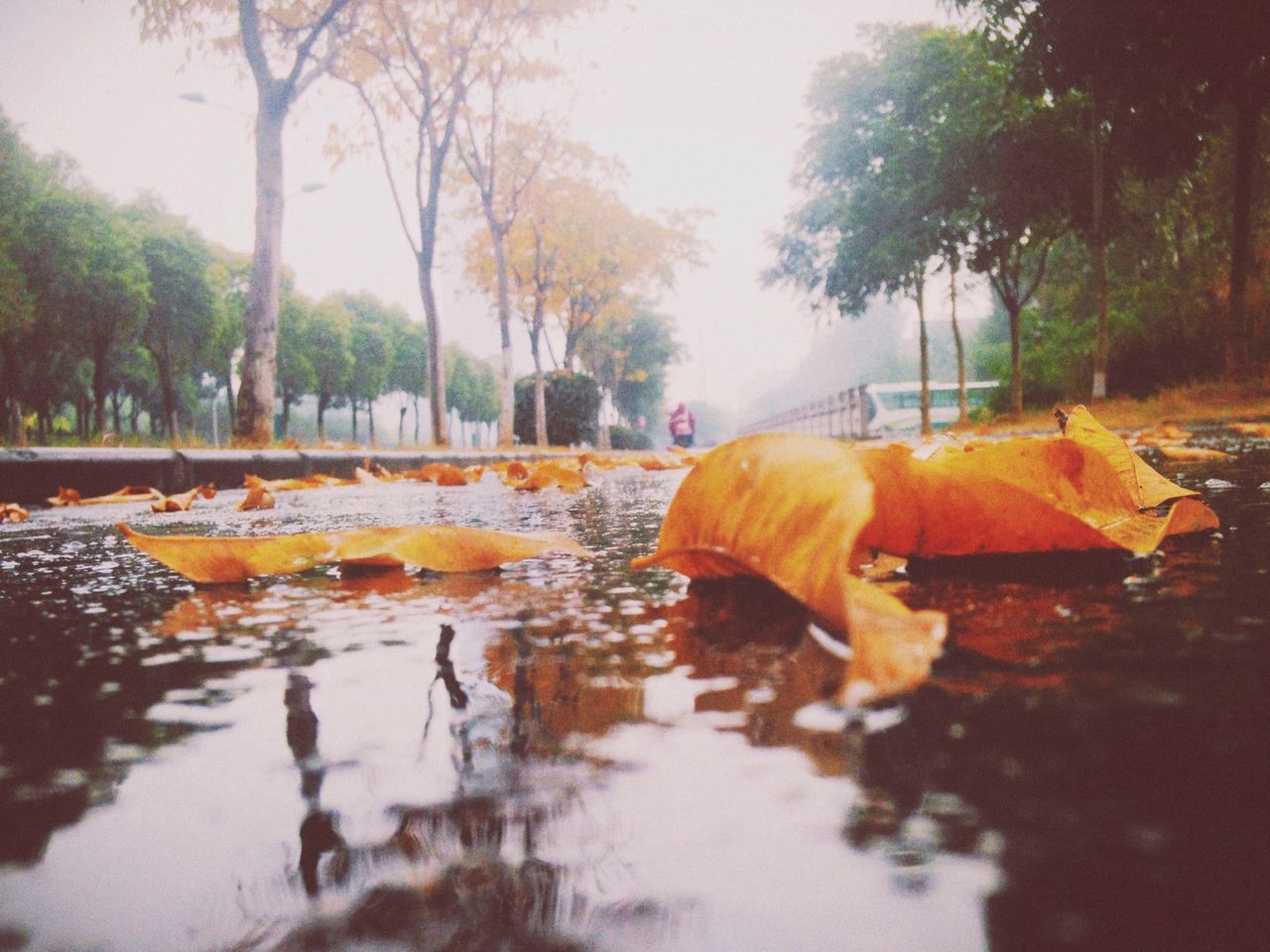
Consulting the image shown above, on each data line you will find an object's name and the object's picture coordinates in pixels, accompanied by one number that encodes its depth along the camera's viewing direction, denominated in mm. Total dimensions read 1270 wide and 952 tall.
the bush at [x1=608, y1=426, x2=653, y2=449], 39156
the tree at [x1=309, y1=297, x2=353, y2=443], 53281
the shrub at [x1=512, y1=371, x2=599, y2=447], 26734
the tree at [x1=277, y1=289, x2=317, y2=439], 50406
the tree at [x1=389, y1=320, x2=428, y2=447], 65062
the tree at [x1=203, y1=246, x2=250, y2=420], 43188
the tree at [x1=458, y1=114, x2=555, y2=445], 18578
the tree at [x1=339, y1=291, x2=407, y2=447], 58812
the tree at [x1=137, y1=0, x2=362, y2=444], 10141
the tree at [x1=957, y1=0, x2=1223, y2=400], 11812
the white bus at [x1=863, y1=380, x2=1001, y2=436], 37406
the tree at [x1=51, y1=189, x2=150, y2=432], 32094
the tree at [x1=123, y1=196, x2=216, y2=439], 38969
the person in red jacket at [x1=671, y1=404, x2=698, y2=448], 32344
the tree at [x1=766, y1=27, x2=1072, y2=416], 19375
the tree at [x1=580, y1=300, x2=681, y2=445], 44156
